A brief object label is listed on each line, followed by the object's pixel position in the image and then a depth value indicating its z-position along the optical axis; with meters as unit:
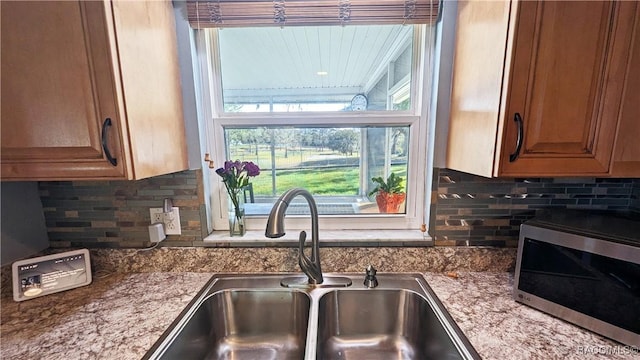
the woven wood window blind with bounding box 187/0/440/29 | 1.00
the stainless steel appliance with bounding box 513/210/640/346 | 0.68
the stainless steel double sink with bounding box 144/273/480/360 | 0.95
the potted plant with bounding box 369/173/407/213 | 1.22
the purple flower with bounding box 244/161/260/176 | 1.08
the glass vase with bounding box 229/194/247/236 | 1.15
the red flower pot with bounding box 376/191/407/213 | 1.23
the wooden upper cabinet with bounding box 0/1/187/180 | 0.71
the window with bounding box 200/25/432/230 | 1.15
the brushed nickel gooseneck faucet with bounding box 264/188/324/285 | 0.91
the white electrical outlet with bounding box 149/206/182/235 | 1.10
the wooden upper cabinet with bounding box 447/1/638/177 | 0.69
